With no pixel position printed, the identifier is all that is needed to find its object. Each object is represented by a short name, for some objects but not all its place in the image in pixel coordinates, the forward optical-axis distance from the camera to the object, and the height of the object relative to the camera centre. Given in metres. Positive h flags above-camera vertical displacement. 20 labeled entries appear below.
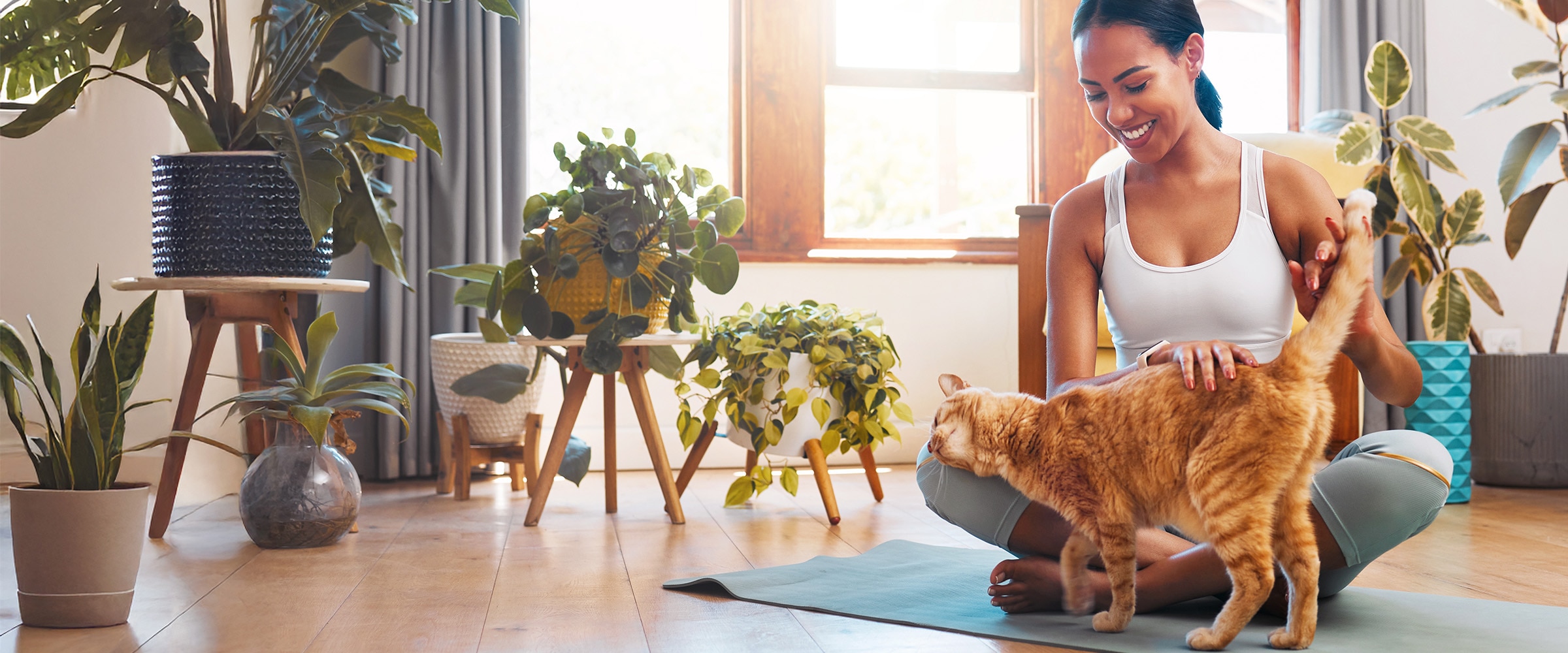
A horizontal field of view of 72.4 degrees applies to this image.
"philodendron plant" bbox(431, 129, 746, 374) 2.26 +0.16
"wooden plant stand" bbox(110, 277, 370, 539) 2.09 +0.04
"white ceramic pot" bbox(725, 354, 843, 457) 2.37 -0.21
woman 1.33 +0.06
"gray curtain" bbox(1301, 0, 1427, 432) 3.47 +0.92
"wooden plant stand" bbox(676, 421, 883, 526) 2.35 -0.32
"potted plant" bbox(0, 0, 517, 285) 2.00 +0.41
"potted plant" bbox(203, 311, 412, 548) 2.02 -0.27
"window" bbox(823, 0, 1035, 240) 3.58 +0.72
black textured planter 2.10 +0.23
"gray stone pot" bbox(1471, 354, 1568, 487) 2.88 -0.24
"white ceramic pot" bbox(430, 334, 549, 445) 2.76 -0.15
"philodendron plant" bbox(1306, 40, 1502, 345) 2.84 +0.35
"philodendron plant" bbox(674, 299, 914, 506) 2.36 -0.12
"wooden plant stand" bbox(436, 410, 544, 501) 2.75 -0.33
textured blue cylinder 2.68 -0.17
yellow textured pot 2.32 +0.09
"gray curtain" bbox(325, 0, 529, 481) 3.04 +0.35
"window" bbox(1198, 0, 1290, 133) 3.78 +0.95
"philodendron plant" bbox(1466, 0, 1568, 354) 2.79 +0.48
